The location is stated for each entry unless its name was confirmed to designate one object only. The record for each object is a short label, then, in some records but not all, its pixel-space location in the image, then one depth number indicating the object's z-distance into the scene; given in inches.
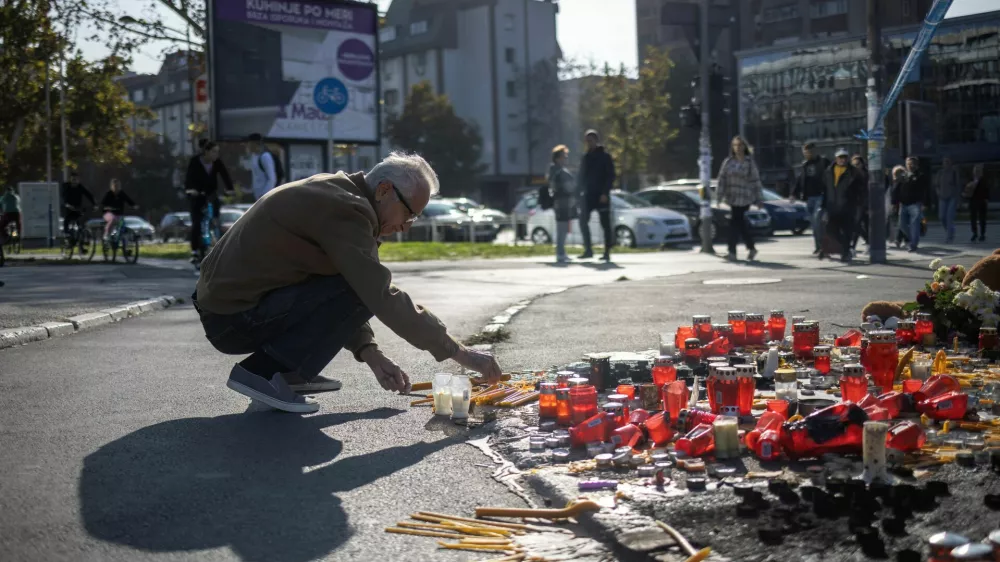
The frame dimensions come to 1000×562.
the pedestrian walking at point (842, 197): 699.4
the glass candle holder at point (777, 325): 285.6
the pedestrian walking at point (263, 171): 694.5
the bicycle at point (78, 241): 939.8
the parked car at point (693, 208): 1180.5
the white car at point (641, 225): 1081.4
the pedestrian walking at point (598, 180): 759.7
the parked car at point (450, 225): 1514.5
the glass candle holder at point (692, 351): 245.6
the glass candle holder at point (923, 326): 271.7
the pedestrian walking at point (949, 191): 981.2
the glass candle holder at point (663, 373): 211.5
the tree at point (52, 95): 1499.8
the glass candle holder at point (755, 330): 282.5
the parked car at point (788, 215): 1254.9
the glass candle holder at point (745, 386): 191.8
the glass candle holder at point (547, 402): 199.6
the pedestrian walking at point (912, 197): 838.5
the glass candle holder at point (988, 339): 253.8
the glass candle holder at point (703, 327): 265.9
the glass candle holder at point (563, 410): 193.0
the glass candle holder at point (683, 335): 263.9
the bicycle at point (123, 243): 845.8
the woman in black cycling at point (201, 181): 674.8
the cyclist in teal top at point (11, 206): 1167.0
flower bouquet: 261.7
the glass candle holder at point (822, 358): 233.1
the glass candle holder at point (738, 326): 279.3
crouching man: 188.9
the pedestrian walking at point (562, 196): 784.3
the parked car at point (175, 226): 2352.2
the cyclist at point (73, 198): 987.3
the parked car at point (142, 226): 2284.7
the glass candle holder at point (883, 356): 215.8
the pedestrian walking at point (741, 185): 731.4
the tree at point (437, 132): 2970.0
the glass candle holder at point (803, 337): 258.7
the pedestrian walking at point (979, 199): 951.0
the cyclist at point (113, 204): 893.8
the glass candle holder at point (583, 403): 189.2
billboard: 1019.3
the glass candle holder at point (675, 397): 186.1
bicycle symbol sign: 869.8
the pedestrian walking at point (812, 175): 815.1
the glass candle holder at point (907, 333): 272.4
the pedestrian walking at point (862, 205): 754.5
